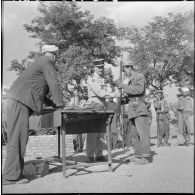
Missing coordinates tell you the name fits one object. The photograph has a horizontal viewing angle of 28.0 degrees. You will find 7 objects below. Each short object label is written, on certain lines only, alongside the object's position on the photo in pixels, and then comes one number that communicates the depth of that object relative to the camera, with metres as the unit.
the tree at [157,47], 21.20
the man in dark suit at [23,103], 4.66
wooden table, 5.05
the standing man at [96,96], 6.46
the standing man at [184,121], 9.12
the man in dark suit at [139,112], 6.27
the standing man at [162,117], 10.82
